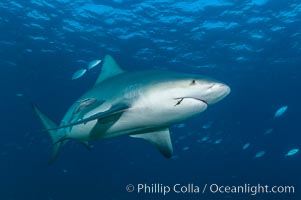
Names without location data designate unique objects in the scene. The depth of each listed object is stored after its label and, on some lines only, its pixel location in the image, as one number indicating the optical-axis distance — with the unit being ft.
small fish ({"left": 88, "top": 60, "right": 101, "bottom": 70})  37.76
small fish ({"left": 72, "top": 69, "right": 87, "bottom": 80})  37.24
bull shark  11.35
